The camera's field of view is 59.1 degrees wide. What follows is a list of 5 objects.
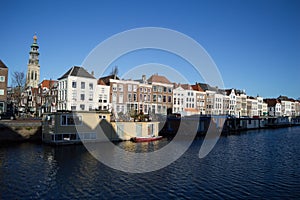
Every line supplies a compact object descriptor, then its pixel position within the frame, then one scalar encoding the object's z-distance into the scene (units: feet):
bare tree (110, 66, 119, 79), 280.31
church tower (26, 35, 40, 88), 405.80
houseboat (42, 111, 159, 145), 146.10
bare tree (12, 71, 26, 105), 257.94
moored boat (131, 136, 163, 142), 171.90
